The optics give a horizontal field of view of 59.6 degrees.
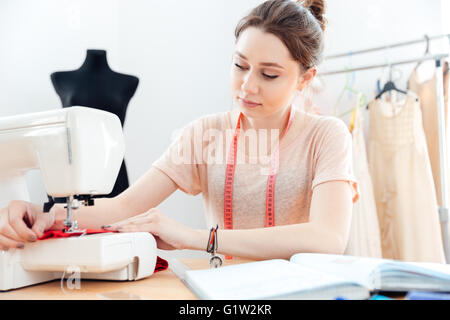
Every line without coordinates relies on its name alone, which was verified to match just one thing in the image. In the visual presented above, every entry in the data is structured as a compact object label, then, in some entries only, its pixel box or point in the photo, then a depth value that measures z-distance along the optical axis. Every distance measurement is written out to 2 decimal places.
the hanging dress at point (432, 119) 2.07
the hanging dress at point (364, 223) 2.00
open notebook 0.54
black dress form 1.76
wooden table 0.65
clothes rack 1.94
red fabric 0.74
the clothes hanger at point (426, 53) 2.06
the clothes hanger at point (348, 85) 2.42
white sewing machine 0.72
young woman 0.92
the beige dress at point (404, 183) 1.94
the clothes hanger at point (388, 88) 2.17
